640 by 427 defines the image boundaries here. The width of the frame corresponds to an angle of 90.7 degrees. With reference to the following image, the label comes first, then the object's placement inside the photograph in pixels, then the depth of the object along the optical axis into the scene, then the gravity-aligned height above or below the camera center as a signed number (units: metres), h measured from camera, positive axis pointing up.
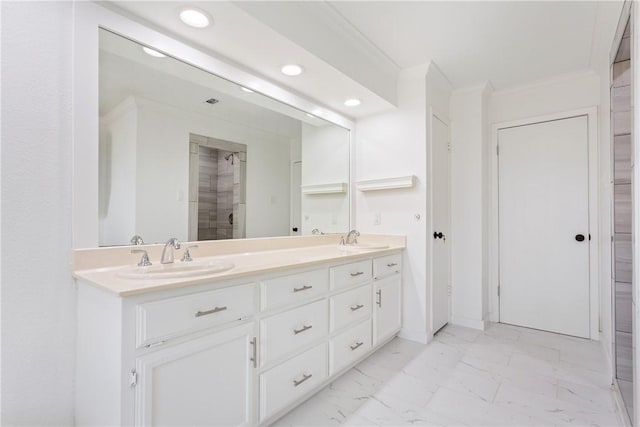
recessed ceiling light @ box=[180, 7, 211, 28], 1.50 +0.97
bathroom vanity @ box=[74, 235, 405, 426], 1.09 -0.51
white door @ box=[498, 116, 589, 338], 2.84 -0.09
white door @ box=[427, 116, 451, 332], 2.84 -0.07
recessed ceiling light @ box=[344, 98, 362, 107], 2.63 +0.96
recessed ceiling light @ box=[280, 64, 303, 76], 2.04 +0.97
